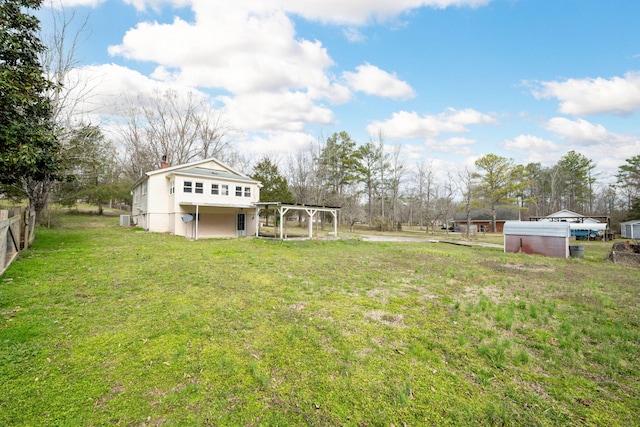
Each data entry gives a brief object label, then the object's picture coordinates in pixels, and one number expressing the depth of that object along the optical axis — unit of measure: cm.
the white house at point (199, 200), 1864
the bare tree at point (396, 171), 3978
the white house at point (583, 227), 2756
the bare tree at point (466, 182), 3183
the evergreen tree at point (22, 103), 759
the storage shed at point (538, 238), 1486
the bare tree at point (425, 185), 3744
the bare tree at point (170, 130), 3045
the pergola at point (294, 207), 1780
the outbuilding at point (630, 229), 2565
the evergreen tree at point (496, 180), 3519
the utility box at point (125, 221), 2220
